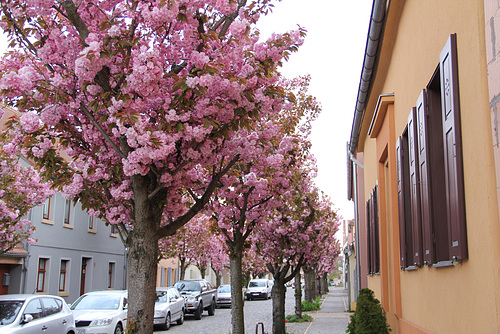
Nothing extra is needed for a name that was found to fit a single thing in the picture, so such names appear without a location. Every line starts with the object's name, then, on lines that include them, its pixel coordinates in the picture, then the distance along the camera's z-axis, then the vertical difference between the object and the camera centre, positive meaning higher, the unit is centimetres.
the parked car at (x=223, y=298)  3647 -148
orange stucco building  319 +91
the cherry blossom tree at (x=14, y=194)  1543 +228
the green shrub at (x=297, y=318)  2394 -183
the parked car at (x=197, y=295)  2720 -102
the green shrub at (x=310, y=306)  3069 -168
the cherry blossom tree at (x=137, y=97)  609 +202
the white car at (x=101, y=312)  1571 -110
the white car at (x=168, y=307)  2134 -130
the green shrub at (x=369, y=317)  904 -67
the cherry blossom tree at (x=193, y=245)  3648 +204
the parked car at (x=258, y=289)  4809 -119
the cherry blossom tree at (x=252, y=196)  1098 +169
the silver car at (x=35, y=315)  1138 -89
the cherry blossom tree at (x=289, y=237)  1761 +126
